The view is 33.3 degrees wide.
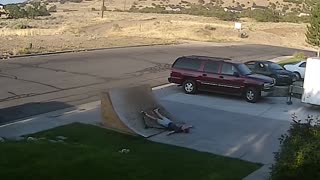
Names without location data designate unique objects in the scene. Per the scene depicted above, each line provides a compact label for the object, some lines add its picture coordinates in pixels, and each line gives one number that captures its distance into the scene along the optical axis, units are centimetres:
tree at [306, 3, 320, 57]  4078
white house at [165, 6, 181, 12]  14826
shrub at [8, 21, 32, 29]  7038
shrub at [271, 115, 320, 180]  884
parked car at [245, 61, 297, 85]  2800
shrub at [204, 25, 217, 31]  7410
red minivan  2331
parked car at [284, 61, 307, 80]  3147
